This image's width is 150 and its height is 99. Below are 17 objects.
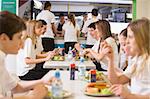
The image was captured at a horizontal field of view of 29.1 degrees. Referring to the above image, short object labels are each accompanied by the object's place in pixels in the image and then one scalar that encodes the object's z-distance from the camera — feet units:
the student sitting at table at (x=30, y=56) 12.09
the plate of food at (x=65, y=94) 6.02
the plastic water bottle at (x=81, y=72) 8.71
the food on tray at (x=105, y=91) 6.31
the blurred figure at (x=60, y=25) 24.93
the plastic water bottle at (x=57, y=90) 5.94
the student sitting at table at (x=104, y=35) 13.08
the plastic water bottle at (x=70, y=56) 14.62
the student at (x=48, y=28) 22.77
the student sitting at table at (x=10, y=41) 5.49
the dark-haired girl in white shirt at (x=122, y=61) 13.34
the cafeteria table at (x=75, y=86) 6.23
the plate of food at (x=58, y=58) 14.25
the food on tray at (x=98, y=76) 8.21
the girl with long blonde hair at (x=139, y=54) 6.65
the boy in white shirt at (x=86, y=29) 22.71
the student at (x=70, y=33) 23.15
